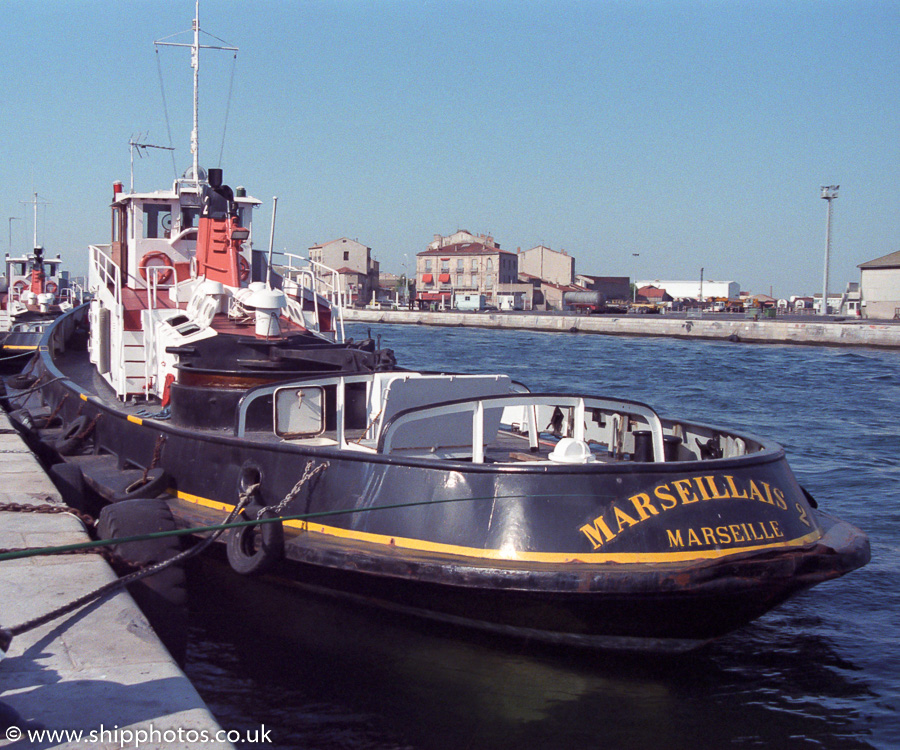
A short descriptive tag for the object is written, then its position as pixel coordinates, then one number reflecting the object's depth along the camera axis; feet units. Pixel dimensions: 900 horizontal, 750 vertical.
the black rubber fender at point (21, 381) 53.26
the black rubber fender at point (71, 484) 29.27
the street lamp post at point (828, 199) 220.43
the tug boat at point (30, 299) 77.25
